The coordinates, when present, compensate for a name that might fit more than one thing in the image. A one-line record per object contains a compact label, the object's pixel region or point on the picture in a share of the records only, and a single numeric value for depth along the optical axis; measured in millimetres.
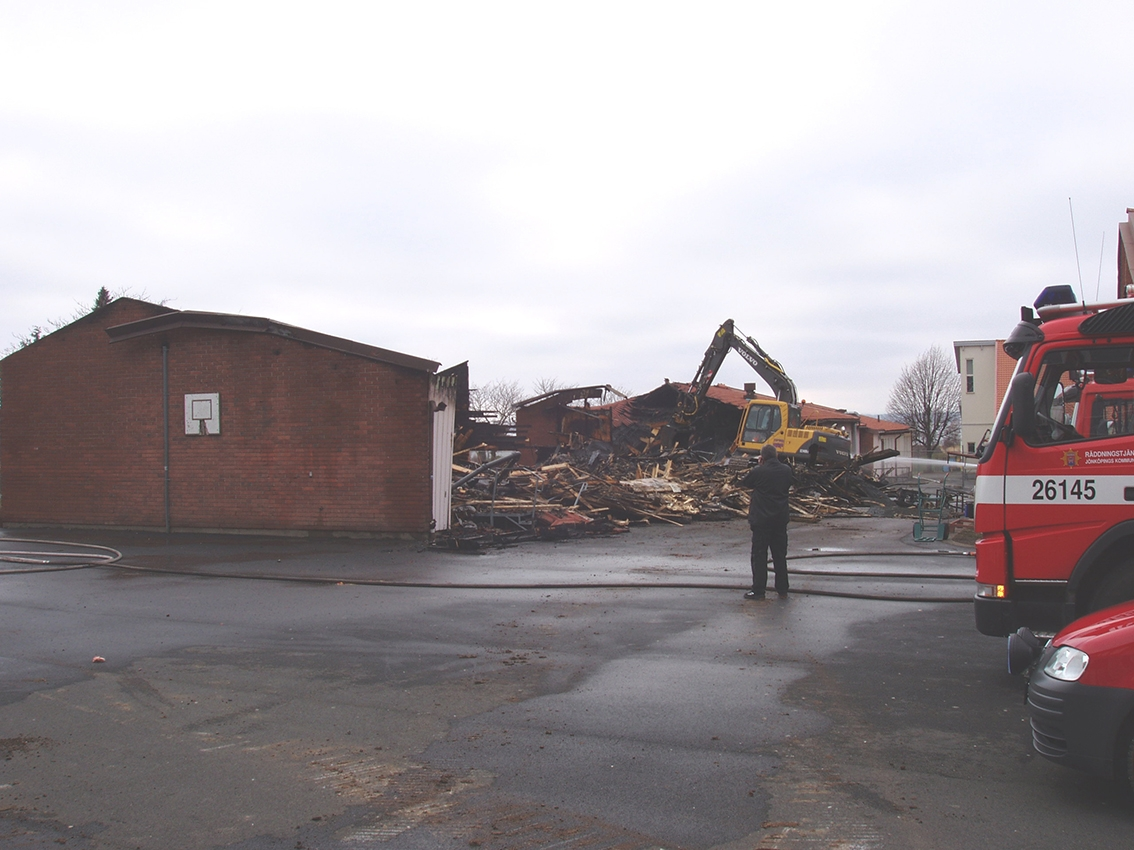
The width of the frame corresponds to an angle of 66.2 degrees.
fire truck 6117
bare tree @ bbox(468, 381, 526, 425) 85562
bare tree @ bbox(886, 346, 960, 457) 72000
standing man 10195
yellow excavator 27203
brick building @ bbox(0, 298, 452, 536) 16625
